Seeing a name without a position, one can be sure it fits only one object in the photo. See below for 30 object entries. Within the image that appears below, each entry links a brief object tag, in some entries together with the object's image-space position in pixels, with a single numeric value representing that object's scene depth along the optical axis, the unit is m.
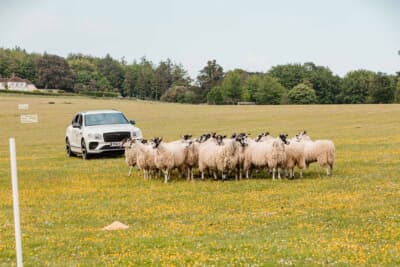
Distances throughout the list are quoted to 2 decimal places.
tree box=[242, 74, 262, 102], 160.62
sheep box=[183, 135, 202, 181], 21.69
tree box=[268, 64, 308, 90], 171.00
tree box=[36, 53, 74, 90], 167.00
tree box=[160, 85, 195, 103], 159.12
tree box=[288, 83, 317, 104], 146.88
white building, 163.75
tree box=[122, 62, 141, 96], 192.62
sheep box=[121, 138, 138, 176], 23.81
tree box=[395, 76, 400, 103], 129.90
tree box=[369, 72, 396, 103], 134.25
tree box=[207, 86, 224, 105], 149.12
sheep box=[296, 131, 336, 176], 21.06
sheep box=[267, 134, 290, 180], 20.52
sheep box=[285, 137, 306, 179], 20.86
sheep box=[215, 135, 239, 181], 20.59
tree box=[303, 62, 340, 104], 152.25
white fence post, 7.49
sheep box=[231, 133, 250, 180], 20.97
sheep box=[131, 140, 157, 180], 21.95
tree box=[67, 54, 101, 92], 172.88
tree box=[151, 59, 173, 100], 188.80
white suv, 29.67
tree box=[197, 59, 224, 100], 174.10
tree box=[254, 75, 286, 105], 154.00
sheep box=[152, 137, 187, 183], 21.23
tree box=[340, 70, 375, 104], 145.50
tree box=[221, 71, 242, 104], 154.38
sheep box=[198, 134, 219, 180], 20.84
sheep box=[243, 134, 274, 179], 20.83
